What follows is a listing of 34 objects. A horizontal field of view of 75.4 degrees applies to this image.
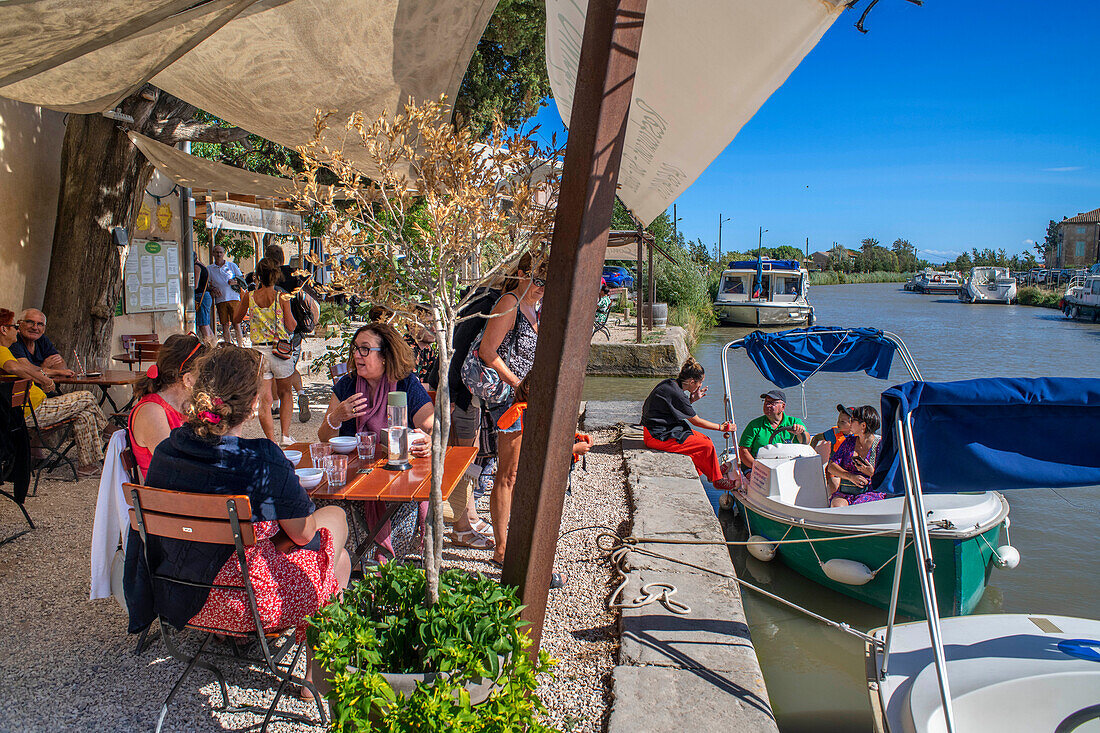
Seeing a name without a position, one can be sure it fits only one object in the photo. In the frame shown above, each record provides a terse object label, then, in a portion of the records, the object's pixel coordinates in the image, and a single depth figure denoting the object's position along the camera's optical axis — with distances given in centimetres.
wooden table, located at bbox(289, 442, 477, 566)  302
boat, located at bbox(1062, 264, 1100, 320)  4197
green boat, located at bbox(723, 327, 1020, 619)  500
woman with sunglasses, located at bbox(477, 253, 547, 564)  387
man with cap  663
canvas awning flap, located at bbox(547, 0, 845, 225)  244
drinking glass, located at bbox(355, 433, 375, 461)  356
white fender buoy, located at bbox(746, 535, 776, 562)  607
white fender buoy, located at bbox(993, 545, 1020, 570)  516
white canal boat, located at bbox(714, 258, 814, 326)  2625
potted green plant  184
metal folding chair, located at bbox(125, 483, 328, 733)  235
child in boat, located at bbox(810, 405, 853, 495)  634
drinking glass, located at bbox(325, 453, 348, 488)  325
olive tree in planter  208
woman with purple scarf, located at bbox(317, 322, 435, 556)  383
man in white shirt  1008
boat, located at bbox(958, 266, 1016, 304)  6309
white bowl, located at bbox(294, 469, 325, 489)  313
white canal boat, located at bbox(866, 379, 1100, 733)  288
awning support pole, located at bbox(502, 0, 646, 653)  196
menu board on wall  823
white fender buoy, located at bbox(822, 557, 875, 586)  528
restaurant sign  880
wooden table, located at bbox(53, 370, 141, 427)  559
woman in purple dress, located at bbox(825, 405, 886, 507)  611
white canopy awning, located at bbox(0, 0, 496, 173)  243
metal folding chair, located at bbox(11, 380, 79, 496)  473
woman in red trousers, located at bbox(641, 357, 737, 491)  716
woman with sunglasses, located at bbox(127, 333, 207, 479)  298
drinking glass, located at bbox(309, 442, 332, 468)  337
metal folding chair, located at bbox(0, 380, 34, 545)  414
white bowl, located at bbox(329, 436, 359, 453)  366
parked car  3578
